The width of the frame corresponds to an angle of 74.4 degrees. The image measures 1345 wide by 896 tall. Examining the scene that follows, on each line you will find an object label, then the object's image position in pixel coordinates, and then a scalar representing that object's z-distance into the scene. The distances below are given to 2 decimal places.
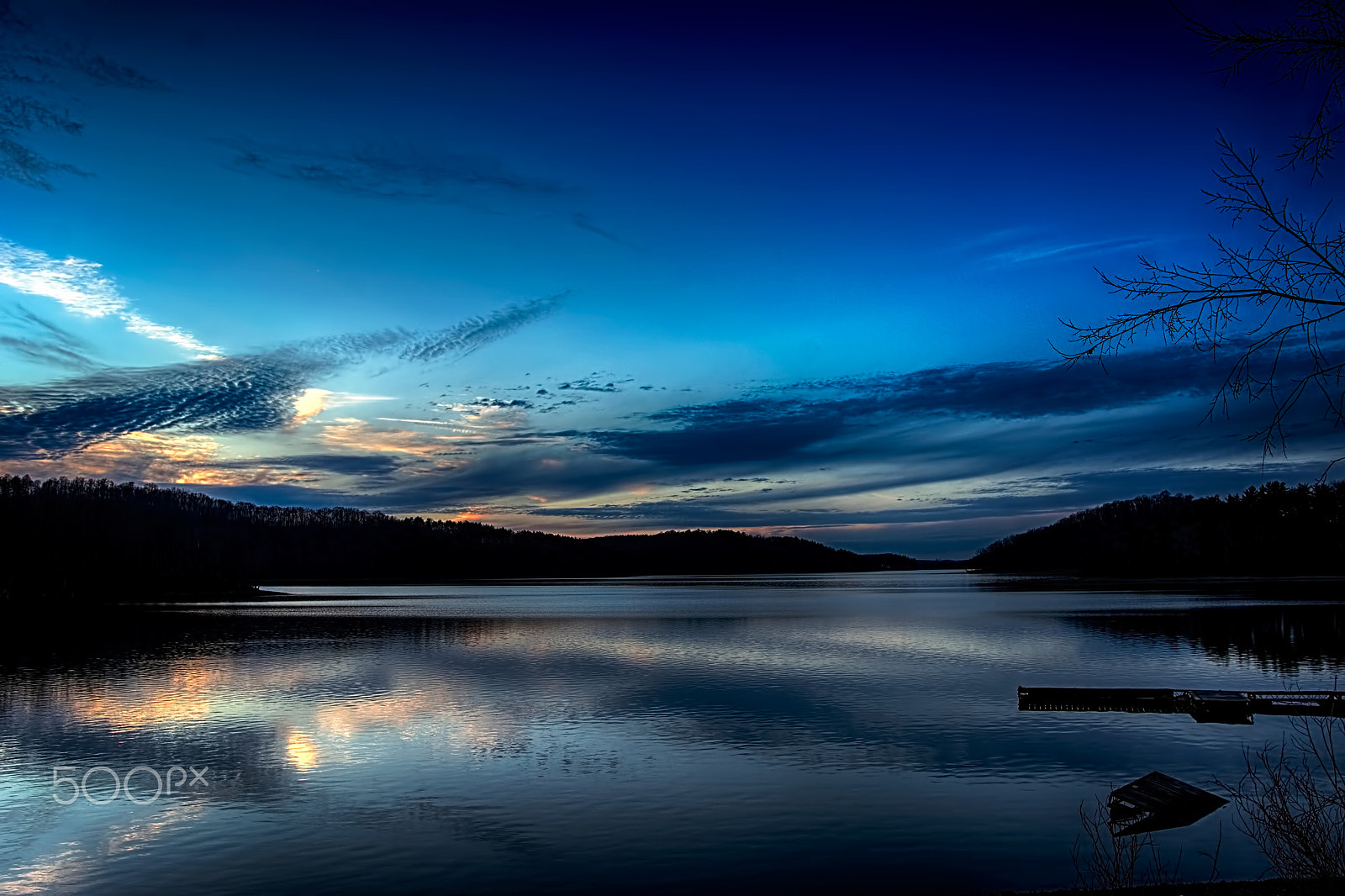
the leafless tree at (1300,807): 11.03
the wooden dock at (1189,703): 25.56
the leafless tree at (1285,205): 5.73
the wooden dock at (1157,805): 15.61
